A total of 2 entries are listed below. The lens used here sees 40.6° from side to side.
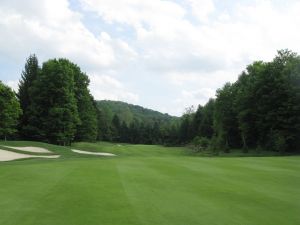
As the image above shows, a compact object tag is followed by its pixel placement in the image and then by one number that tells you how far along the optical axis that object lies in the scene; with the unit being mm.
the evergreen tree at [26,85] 70500
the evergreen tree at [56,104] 62500
